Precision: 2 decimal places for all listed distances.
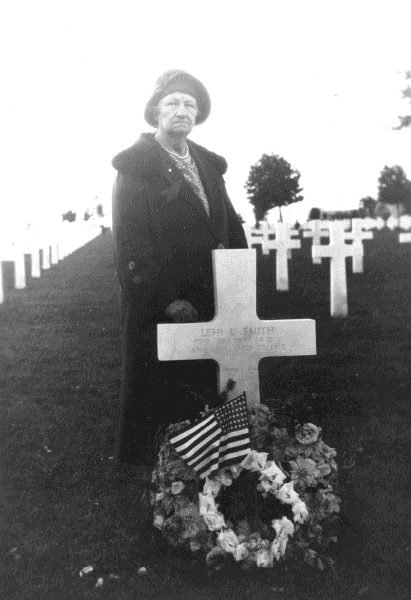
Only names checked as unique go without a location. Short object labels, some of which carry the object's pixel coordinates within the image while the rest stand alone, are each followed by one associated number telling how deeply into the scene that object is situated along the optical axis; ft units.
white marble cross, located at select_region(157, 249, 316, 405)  13.26
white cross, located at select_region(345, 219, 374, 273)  51.78
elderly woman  13.71
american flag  11.89
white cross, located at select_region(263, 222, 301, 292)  47.19
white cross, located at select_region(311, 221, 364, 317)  35.60
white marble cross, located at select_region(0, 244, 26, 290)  53.26
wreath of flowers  11.54
